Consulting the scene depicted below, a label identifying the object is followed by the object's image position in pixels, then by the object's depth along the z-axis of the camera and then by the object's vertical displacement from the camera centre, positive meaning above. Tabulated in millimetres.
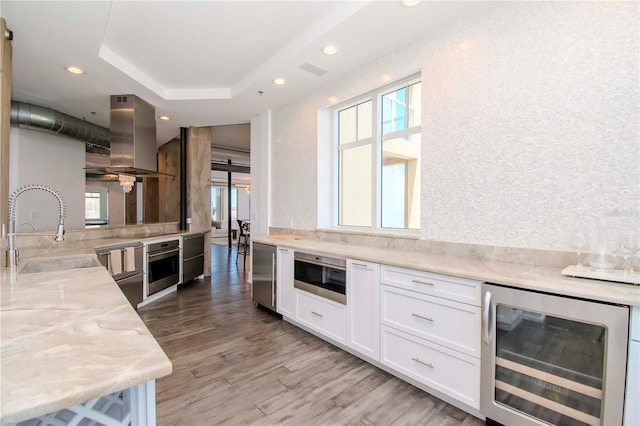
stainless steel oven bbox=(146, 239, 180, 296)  4027 -876
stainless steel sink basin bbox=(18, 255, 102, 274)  2312 -477
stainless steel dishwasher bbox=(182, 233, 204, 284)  4805 -881
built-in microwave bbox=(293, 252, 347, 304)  2670 -681
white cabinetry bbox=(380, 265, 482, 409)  1797 -823
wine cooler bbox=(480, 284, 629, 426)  1332 -770
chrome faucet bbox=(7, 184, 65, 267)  1938 -229
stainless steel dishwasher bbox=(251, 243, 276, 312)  3482 -849
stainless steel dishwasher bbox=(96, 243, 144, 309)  3363 -737
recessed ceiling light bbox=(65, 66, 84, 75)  3107 +1409
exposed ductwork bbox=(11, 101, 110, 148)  4074 +1191
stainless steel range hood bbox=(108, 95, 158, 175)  3879 +924
